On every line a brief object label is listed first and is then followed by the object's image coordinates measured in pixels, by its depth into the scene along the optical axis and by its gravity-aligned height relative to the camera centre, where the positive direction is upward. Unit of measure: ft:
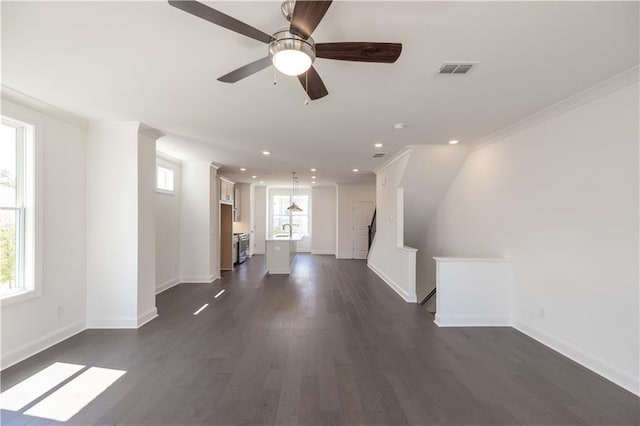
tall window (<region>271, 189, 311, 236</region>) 38.68 -0.05
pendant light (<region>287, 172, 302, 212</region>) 27.57 +3.59
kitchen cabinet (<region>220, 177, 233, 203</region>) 23.86 +2.15
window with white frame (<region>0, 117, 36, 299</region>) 9.43 +0.19
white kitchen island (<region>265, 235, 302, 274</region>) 23.70 -3.62
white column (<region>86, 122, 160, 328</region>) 12.08 -0.50
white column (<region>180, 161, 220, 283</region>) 19.75 -0.67
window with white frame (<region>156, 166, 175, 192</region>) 17.61 +2.26
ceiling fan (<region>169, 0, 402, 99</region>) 4.44 +3.15
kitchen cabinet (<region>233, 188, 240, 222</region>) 32.24 +1.04
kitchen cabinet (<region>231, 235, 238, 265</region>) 27.02 -3.48
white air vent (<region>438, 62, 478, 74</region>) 7.26 +3.91
